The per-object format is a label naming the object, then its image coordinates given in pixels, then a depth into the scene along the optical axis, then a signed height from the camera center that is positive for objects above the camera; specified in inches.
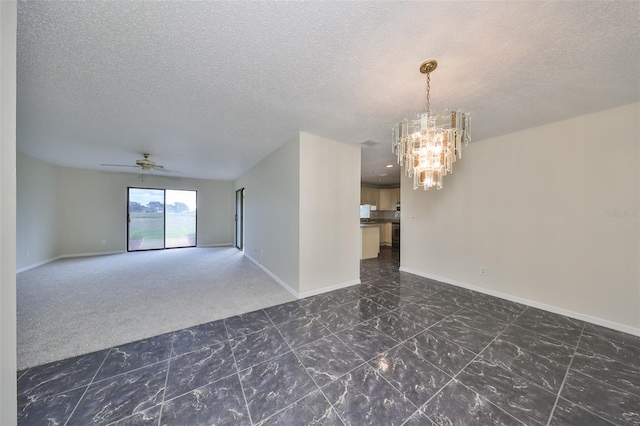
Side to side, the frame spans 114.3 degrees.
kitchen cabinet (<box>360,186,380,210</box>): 306.8 +24.9
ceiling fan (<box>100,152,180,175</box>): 163.0 +37.8
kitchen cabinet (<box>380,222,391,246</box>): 308.3 -32.9
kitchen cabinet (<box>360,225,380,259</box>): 222.7 -31.3
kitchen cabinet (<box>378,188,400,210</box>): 312.8 +20.8
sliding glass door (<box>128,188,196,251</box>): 263.6 -10.0
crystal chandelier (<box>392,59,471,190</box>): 73.5 +25.2
